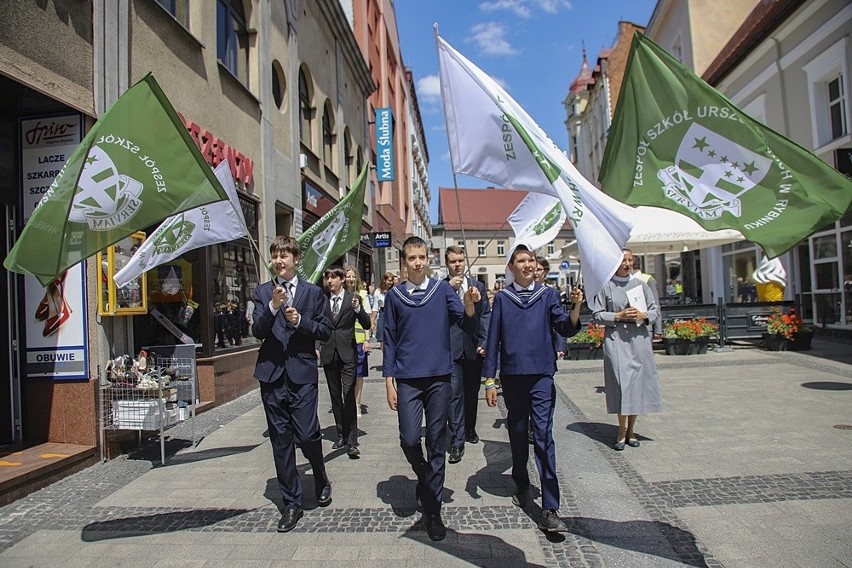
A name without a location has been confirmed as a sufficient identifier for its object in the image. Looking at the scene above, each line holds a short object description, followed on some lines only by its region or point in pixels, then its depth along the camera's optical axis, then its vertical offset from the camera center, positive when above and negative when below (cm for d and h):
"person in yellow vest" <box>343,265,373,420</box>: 661 -46
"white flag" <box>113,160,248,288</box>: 501 +67
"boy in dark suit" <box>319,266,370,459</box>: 602 -52
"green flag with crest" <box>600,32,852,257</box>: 361 +84
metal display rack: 566 -90
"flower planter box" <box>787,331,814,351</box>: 1203 -113
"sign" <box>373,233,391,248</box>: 2236 +244
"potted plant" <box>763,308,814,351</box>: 1204 -97
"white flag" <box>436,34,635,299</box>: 369 +104
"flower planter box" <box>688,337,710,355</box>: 1227 -117
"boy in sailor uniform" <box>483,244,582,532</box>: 399 -44
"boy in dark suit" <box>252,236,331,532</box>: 419 -44
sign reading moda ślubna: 2653 +726
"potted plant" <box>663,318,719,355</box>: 1222 -95
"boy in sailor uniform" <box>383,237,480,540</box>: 393 -41
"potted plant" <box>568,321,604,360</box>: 1227 -100
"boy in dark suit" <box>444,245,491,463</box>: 518 -67
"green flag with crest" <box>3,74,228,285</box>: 357 +84
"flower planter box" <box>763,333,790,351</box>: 1217 -116
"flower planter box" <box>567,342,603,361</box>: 1235 -121
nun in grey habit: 572 -61
